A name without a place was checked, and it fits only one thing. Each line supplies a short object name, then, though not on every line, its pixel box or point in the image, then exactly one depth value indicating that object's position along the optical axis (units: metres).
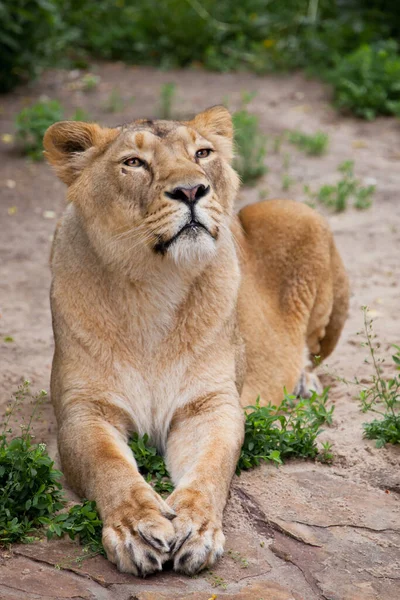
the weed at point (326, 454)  8.12
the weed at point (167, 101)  18.30
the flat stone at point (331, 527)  6.34
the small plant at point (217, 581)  6.18
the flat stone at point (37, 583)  5.92
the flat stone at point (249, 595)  5.98
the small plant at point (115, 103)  18.86
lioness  7.20
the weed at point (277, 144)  17.23
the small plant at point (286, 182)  15.86
